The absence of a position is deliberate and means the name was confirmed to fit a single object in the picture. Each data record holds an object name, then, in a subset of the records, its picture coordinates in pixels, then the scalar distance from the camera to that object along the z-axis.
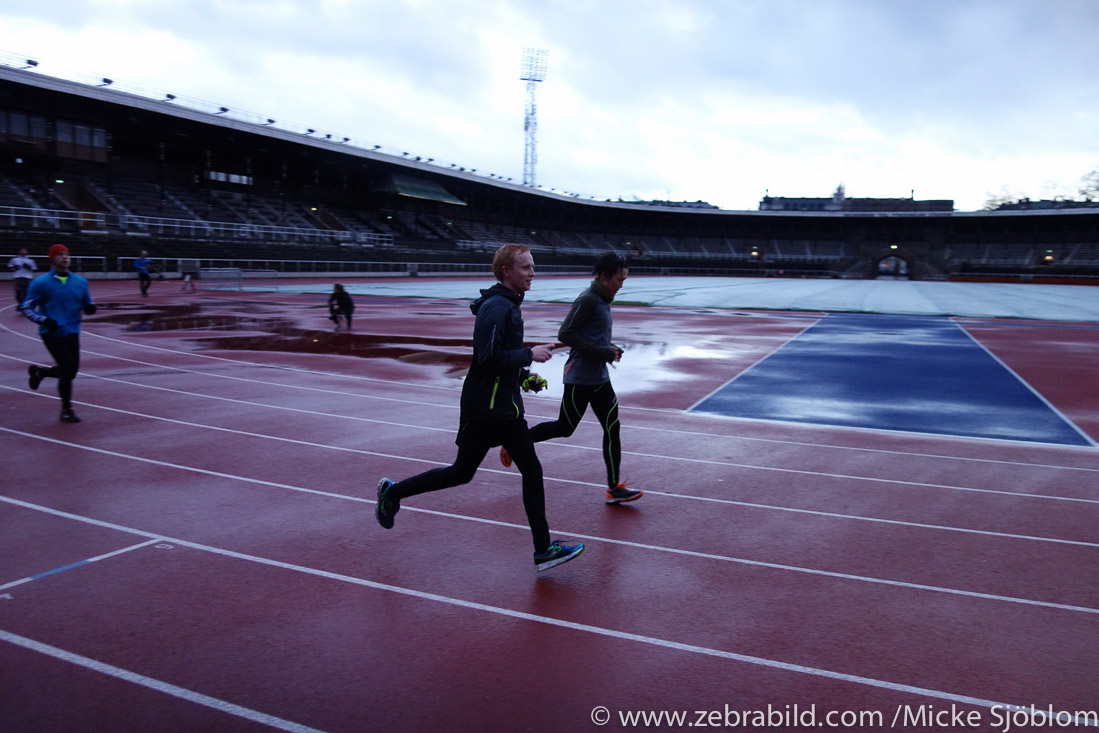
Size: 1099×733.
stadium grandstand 41.38
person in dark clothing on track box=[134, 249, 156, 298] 28.81
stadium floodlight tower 87.94
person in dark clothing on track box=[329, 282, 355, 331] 19.36
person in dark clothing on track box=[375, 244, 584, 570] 4.24
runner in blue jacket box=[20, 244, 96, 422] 8.28
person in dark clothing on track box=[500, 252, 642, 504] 5.71
